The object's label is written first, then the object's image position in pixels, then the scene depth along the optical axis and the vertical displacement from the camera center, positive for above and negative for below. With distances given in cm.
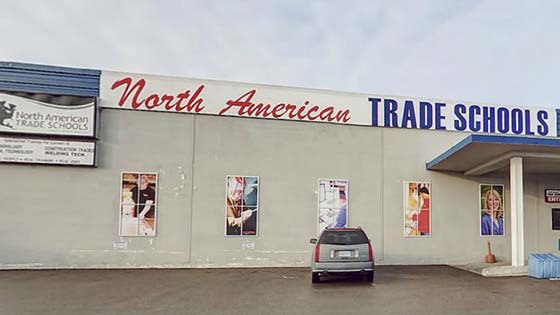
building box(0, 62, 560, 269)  1515 +102
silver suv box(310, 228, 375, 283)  1234 -125
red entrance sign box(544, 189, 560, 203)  1891 +53
